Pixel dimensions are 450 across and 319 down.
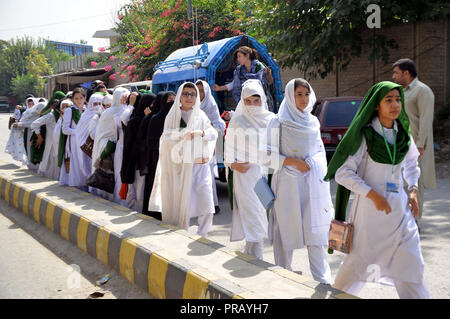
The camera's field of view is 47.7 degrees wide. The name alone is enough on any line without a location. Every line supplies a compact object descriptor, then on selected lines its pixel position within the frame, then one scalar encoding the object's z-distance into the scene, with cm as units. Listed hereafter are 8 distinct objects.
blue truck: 814
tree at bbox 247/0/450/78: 1146
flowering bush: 1634
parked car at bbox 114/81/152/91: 1232
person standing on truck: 731
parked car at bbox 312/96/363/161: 915
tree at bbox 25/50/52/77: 6844
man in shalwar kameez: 494
